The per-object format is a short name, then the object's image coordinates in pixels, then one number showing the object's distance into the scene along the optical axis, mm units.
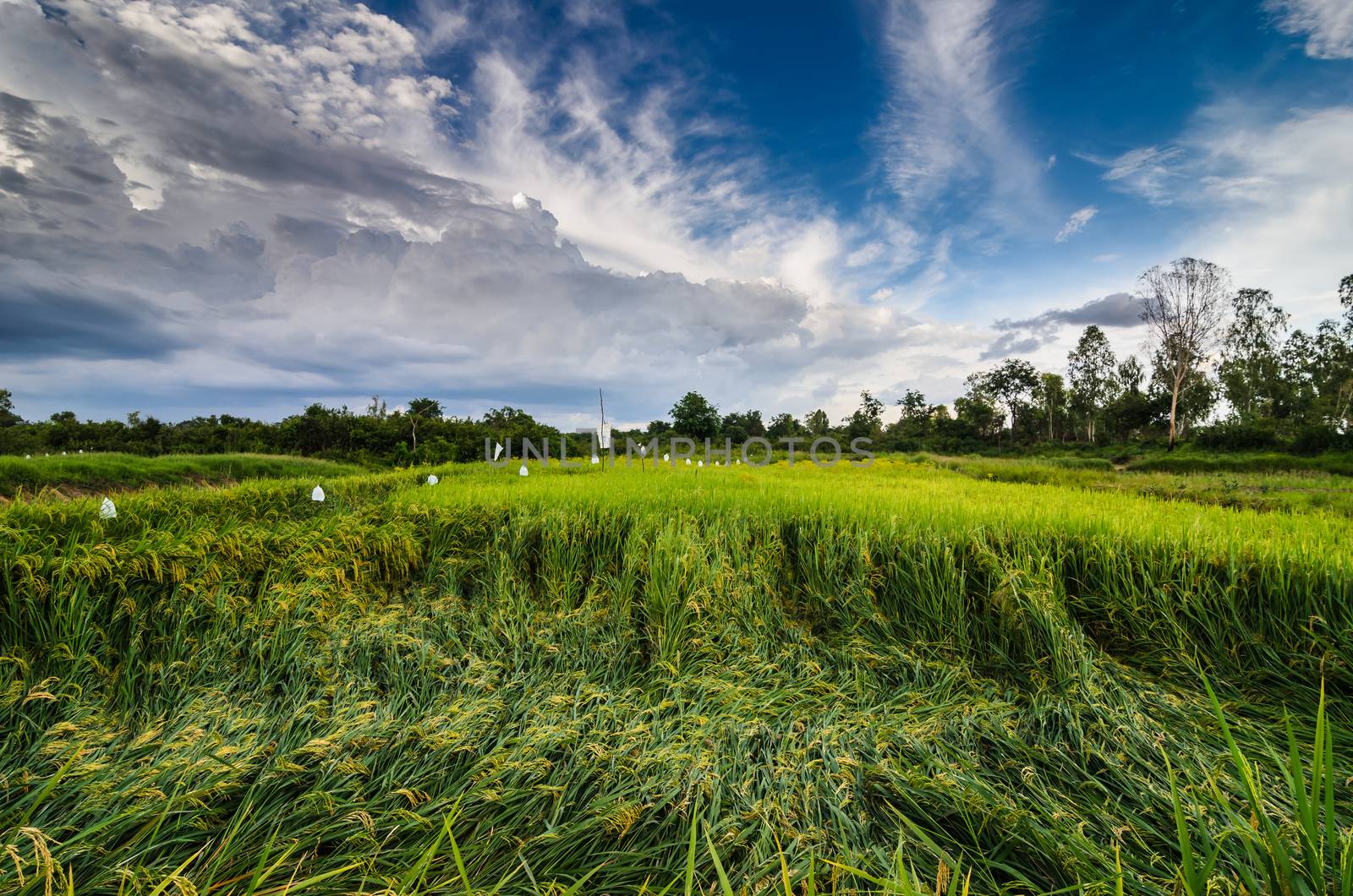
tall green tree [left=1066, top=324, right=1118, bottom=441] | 44906
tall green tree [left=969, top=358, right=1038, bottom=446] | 48000
